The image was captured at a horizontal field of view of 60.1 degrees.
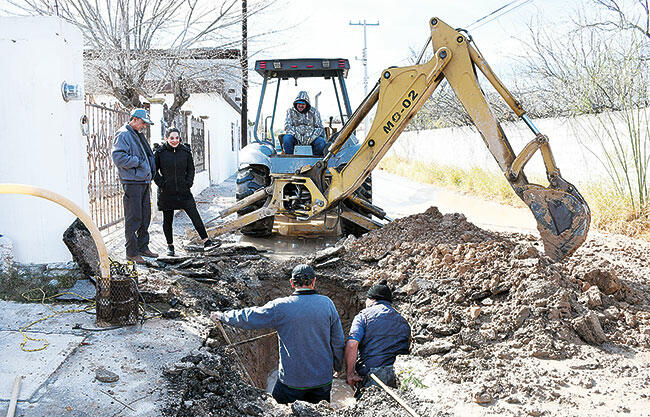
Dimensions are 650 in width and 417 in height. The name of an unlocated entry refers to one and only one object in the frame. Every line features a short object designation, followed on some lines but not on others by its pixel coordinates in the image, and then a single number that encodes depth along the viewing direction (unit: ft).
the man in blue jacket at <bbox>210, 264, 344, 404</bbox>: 14.05
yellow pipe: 13.52
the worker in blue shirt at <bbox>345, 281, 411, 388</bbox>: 15.16
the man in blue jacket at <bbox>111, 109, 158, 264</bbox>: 20.98
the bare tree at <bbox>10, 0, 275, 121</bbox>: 35.37
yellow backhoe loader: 18.08
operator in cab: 29.22
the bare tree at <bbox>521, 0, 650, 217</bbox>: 29.50
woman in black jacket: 23.54
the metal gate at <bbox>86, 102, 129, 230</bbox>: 27.86
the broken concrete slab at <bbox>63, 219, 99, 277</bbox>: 19.07
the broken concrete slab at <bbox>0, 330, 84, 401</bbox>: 11.53
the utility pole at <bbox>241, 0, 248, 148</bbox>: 40.19
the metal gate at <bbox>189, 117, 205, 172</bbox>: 54.03
